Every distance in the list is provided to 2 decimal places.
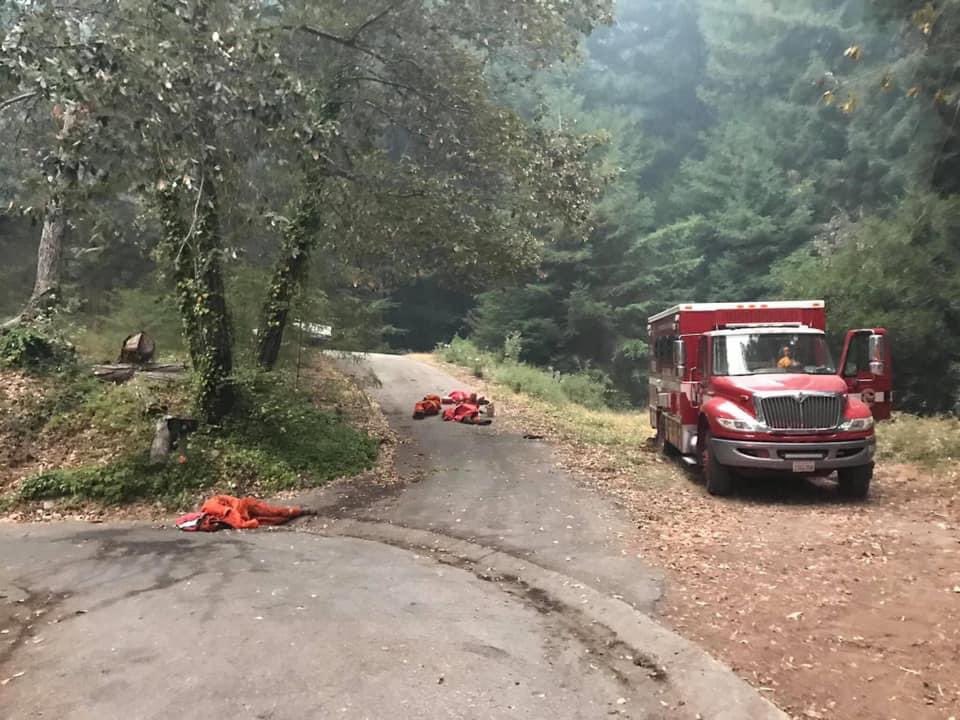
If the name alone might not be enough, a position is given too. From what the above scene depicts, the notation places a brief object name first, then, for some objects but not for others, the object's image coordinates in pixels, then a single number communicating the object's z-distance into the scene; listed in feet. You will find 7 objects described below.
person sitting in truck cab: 36.45
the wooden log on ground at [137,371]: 47.47
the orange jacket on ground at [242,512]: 30.40
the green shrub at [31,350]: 46.09
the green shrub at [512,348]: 104.06
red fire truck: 32.73
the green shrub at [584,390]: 95.25
